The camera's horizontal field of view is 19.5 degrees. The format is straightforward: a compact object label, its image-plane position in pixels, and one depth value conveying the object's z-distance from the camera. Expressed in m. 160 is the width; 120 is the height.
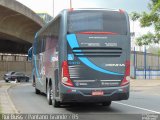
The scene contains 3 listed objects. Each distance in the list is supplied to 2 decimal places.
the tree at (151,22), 39.09
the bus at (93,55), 16.31
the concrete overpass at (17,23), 44.67
